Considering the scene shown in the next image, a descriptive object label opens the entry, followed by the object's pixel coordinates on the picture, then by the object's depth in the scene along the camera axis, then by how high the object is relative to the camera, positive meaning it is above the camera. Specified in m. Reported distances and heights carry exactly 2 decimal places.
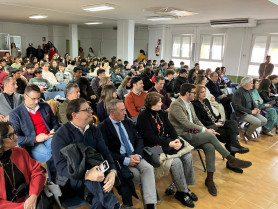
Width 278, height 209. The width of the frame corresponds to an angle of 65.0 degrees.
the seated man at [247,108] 4.17 -0.91
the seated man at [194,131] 2.82 -0.99
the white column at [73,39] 14.08 +0.83
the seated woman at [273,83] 5.42 -0.53
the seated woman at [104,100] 3.27 -0.67
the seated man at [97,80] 5.15 -0.62
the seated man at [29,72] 5.67 -0.55
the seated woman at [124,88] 4.73 -0.74
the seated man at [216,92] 5.27 -0.80
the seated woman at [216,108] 3.77 -0.87
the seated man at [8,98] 3.17 -0.69
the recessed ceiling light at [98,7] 6.33 +1.38
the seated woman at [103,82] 4.36 -0.54
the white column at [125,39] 10.07 +0.72
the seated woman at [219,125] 3.23 -0.97
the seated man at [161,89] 4.15 -0.63
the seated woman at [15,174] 1.58 -0.93
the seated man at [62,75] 6.57 -0.68
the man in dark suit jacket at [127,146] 2.21 -0.98
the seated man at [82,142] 1.75 -0.79
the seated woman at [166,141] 2.47 -0.99
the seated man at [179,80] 5.73 -0.59
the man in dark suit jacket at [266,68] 8.30 -0.26
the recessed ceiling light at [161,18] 8.10 +1.43
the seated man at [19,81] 4.67 -0.65
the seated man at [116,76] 7.01 -0.68
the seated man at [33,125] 2.53 -0.88
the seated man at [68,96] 3.05 -0.60
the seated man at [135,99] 3.66 -0.73
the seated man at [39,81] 4.94 -0.67
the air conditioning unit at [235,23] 8.42 +1.46
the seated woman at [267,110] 4.66 -1.04
